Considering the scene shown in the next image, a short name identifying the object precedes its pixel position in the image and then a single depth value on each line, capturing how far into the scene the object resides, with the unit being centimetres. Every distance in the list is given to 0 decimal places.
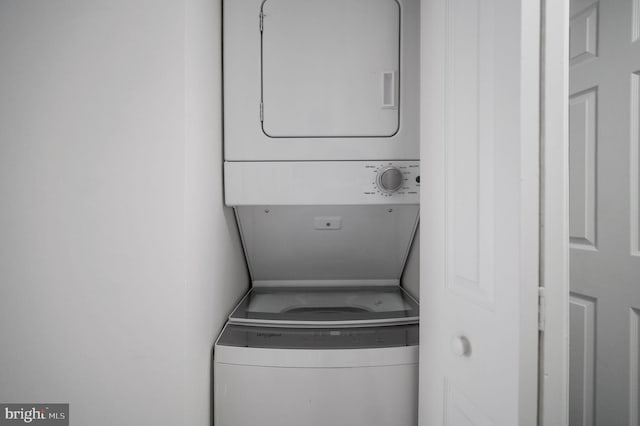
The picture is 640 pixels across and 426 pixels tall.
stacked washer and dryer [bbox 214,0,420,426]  131
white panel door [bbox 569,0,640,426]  129
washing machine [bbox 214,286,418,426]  112
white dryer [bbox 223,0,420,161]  131
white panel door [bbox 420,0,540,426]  63
